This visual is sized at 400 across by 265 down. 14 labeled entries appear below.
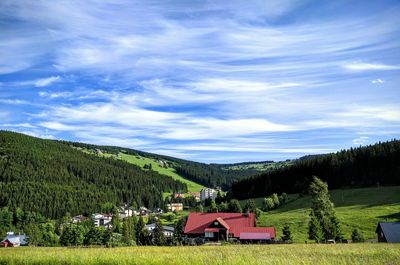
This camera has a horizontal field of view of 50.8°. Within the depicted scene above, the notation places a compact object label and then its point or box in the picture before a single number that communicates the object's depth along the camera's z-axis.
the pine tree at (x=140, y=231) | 104.65
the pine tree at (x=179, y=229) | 95.61
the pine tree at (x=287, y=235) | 76.75
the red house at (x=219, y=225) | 92.94
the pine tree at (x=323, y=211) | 66.44
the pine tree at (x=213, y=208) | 148.75
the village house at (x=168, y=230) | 131.35
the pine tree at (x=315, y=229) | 65.44
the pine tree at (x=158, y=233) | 88.96
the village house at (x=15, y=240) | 112.90
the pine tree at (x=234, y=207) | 134.27
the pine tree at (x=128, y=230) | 106.89
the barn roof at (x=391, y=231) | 61.28
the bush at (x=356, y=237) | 67.12
